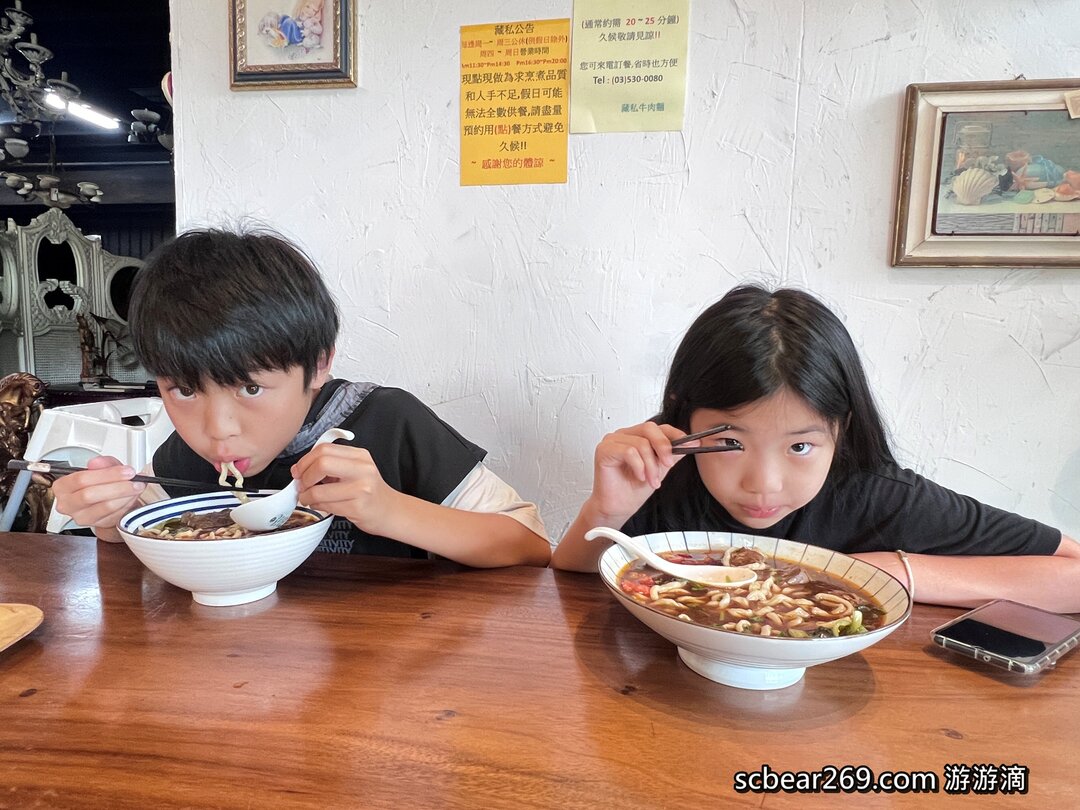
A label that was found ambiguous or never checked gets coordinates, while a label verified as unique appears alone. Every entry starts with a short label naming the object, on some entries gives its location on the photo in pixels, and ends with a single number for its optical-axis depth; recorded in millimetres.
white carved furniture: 5129
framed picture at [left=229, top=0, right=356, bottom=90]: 1669
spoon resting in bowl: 867
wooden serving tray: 769
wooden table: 553
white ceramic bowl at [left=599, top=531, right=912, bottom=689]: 623
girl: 973
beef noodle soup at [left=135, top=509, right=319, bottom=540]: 956
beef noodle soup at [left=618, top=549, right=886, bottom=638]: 721
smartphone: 754
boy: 1007
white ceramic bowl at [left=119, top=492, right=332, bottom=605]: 827
